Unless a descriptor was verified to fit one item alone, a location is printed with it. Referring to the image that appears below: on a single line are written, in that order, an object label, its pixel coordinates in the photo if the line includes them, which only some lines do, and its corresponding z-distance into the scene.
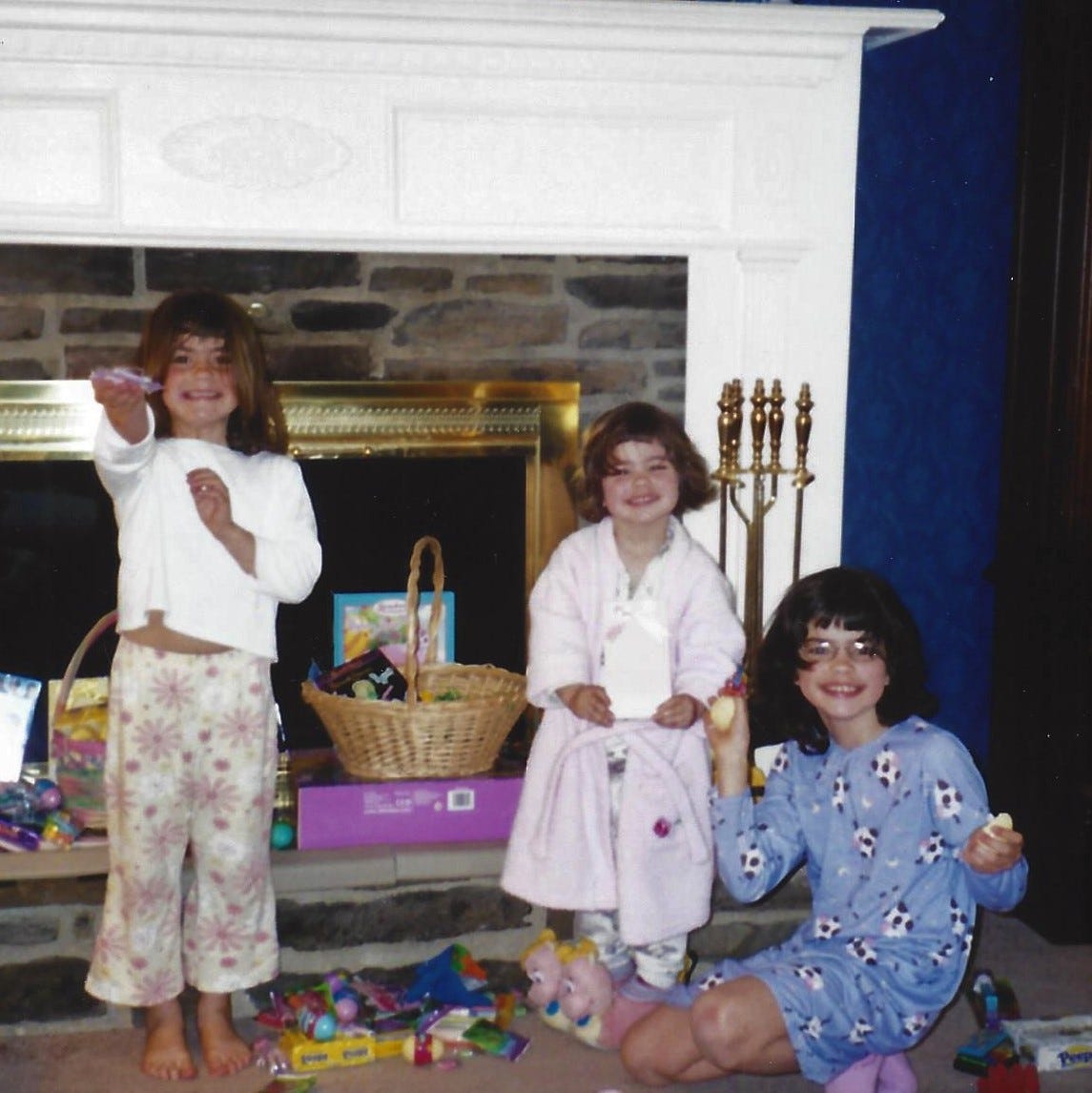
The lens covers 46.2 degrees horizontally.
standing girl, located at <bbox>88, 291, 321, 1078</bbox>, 2.02
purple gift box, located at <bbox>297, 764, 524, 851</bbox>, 2.34
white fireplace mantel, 2.21
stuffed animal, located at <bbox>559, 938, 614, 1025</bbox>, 2.11
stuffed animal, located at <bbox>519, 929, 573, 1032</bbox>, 2.13
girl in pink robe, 2.08
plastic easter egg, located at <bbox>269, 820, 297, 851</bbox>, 2.35
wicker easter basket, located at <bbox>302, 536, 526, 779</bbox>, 2.33
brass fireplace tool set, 2.36
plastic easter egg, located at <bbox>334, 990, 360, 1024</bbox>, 2.14
